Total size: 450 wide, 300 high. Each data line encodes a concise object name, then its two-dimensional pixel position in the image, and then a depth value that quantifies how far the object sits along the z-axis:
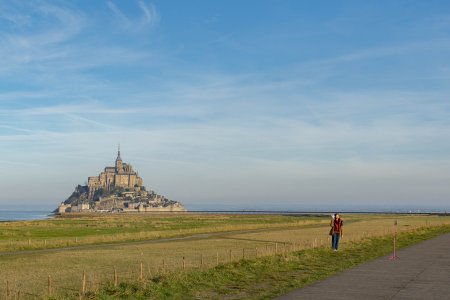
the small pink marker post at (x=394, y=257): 26.37
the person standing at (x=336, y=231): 31.52
